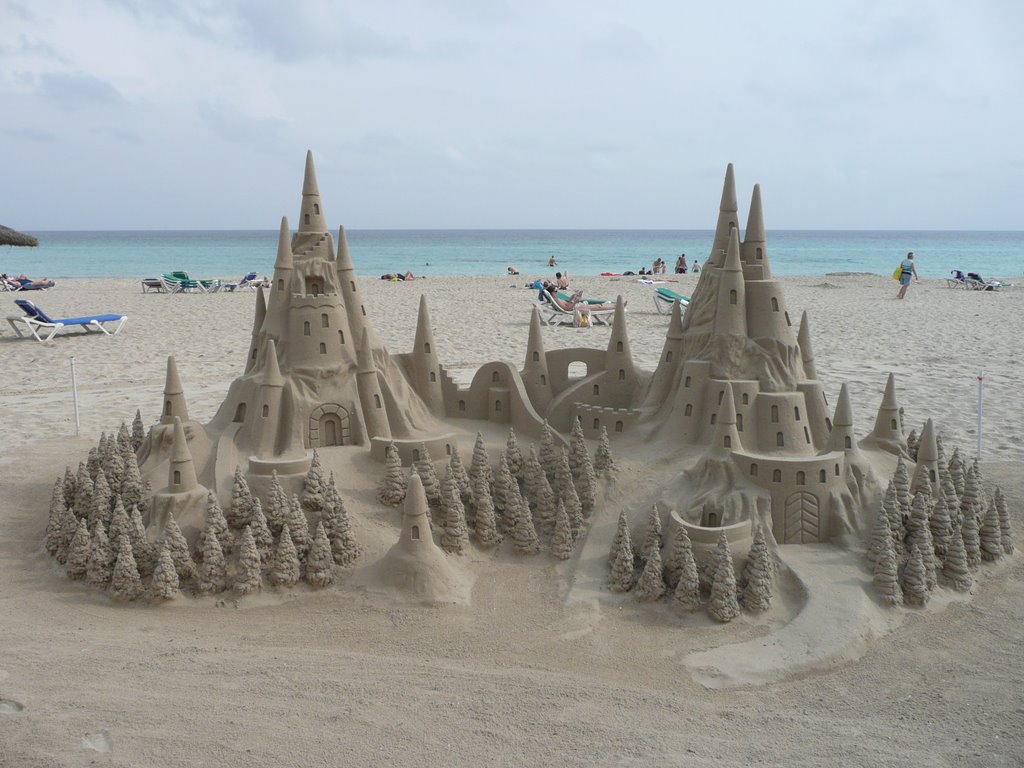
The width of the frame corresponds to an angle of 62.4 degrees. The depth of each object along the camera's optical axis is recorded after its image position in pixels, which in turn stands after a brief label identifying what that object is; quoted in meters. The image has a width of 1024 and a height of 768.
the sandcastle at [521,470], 9.15
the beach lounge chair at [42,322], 24.84
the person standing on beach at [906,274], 36.00
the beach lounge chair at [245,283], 41.53
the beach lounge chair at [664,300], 31.50
